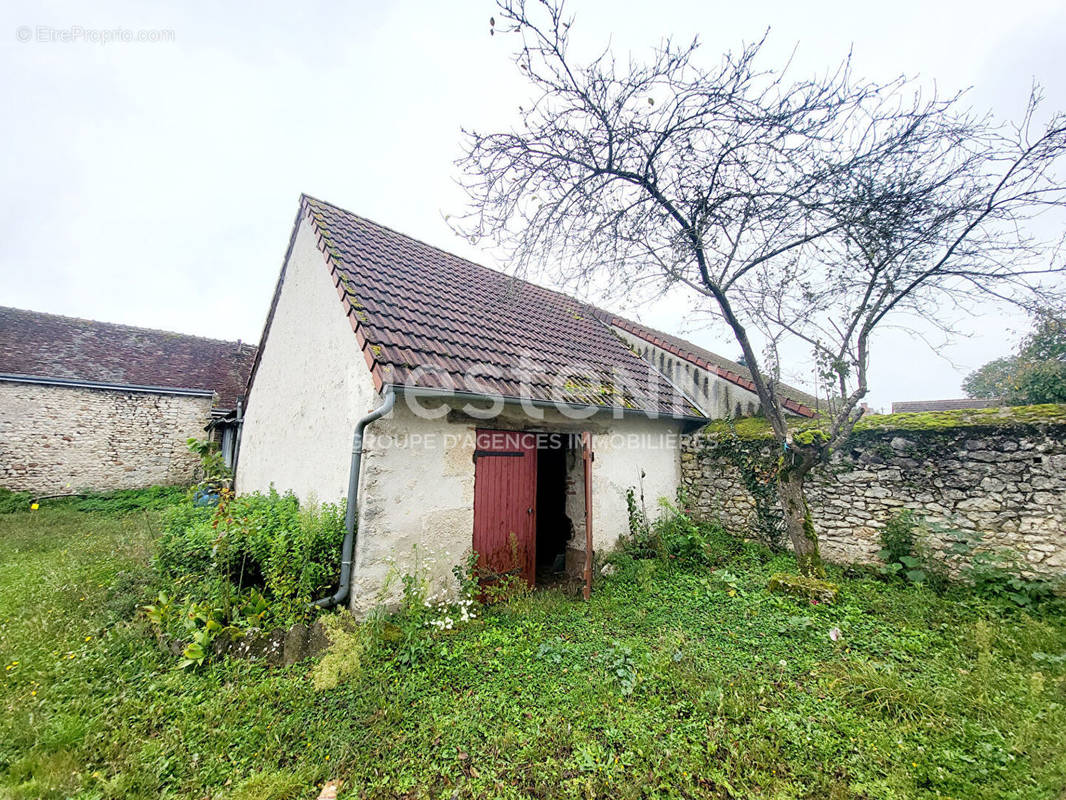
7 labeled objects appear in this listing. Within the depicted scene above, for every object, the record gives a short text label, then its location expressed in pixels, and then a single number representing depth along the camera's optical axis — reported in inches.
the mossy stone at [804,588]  180.7
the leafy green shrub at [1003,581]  171.2
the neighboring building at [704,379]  288.0
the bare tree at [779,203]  163.8
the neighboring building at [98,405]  424.8
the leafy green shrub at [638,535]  247.3
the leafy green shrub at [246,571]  146.9
